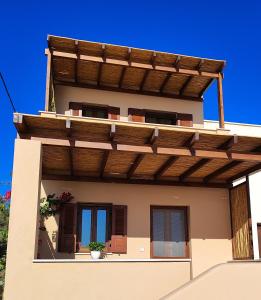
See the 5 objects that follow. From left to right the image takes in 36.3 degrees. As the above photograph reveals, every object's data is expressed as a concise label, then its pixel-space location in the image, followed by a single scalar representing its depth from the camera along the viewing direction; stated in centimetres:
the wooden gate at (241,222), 1176
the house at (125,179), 797
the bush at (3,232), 1097
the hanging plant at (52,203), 1134
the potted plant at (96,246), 1118
